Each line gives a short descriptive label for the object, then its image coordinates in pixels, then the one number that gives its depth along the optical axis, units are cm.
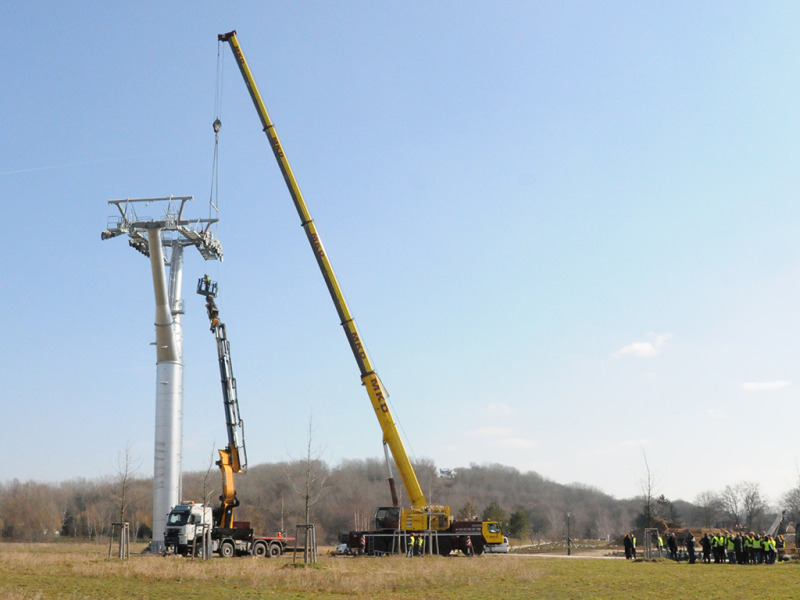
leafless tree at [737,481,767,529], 9642
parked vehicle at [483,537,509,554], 4028
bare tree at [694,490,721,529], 11615
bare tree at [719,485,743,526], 9875
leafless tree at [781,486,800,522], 9002
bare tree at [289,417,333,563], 2939
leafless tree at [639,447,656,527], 4431
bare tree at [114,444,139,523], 4075
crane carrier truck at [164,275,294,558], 3544
